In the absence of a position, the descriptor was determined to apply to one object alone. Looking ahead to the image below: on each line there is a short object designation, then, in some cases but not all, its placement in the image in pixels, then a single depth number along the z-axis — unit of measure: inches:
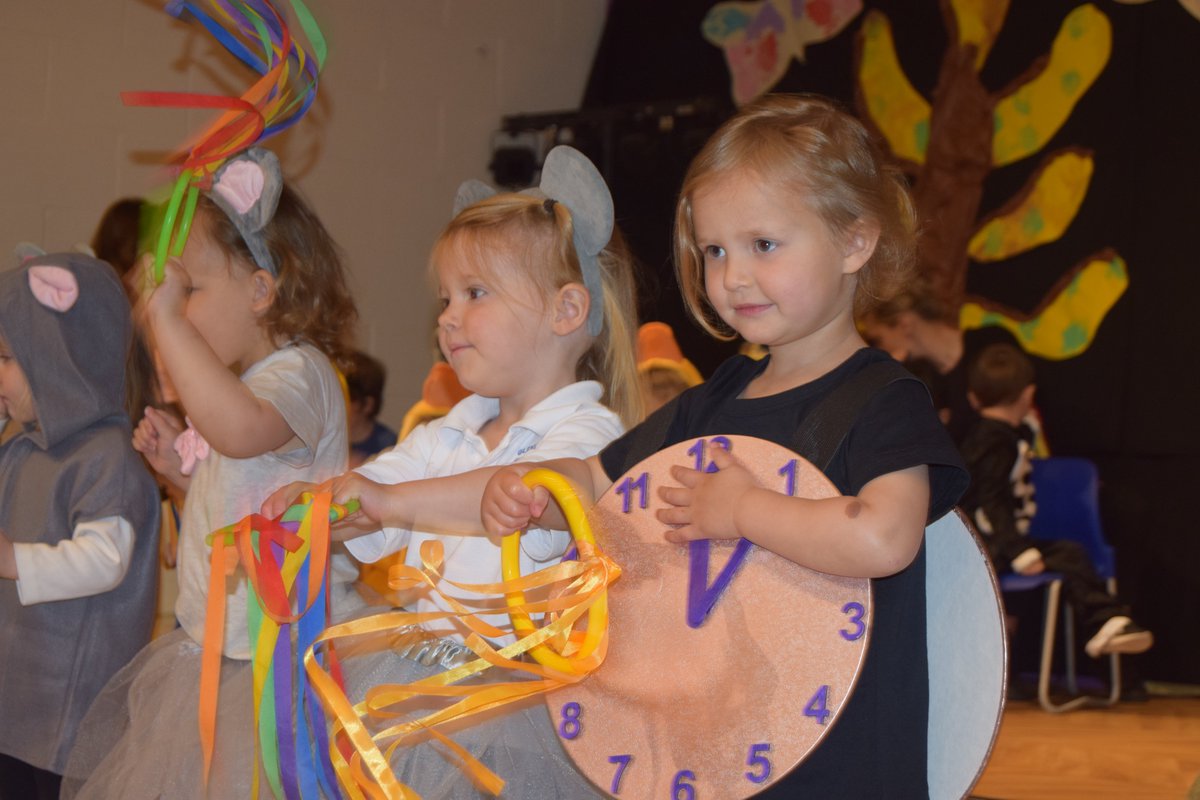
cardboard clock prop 52.0
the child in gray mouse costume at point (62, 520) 89.4
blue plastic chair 205.6
